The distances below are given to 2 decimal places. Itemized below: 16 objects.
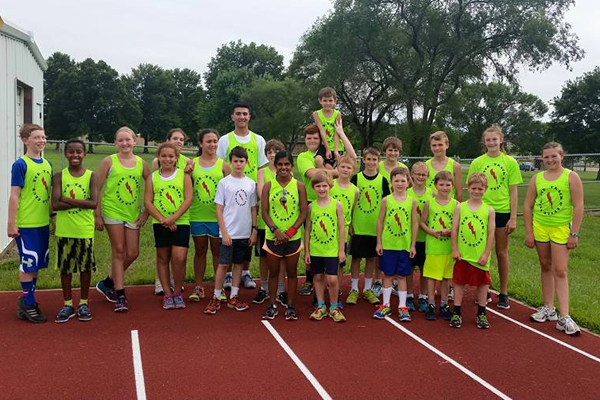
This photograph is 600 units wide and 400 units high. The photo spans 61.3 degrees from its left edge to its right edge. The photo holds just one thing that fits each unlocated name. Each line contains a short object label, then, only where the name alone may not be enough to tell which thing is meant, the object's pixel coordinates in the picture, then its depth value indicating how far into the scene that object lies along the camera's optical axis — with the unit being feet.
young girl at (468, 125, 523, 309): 19.08
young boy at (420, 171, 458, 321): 18.24
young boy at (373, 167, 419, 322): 18.34
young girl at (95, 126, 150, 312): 17.99
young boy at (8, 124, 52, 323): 16.62
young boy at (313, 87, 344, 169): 20.39
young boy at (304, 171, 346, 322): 17.69
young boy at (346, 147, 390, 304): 19.52
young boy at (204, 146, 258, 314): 18.04
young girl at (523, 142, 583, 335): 17.33
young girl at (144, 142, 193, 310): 18.12
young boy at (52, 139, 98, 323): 16.81
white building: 28.12
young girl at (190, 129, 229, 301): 18.94
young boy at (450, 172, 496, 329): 17.60
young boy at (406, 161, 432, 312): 18.89
